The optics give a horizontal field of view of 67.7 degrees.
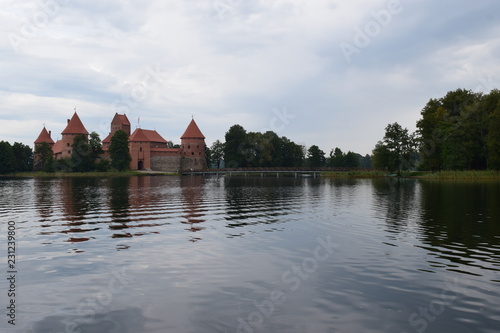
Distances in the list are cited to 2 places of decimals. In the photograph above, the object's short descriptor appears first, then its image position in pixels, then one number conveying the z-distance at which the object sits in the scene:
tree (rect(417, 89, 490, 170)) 65.38
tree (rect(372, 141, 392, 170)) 84.69
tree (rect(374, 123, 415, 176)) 81.88
